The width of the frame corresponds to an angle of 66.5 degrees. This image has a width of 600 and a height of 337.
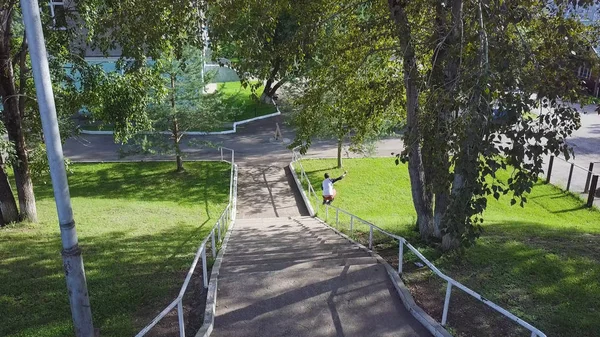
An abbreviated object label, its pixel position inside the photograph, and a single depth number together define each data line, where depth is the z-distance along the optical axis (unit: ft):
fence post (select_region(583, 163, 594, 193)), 51.49
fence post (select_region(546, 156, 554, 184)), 55.63
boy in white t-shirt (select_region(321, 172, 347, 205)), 45.68
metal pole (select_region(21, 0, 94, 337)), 11.70
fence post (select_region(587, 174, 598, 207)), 47.78
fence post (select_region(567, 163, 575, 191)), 53.04
